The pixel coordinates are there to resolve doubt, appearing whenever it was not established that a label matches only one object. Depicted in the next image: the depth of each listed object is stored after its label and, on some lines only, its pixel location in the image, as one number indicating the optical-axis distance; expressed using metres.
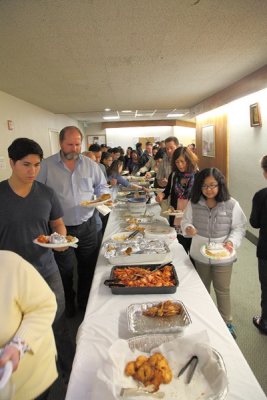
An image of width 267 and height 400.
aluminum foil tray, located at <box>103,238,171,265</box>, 1.45
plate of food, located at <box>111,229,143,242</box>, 1.83
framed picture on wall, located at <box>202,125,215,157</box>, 5.56
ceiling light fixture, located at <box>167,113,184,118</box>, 8.44
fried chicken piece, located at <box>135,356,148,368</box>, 0.78
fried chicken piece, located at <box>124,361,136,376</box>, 0.76
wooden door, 4.83
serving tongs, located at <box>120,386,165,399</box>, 0.68
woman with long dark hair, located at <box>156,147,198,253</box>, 2.20
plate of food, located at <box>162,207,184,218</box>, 2.09
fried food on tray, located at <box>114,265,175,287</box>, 1.24
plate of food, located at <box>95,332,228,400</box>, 0.71
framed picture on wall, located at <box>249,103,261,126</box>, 3.36
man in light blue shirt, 1.87
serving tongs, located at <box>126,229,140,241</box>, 1.82
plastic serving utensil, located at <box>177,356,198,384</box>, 0.76
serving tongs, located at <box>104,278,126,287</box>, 1.22
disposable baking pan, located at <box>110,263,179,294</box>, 1.20
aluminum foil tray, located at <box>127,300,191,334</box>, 0.94
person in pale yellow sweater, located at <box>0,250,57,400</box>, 0.76
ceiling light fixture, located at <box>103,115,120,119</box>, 8.26
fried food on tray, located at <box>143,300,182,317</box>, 1.03
